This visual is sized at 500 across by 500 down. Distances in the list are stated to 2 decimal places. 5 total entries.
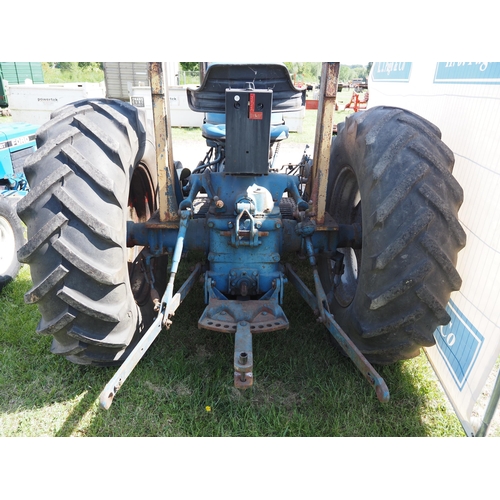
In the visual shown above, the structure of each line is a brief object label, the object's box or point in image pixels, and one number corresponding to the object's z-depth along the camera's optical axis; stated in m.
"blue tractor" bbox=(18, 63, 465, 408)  2.16
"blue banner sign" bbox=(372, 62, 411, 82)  4.03
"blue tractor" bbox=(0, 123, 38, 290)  3.92
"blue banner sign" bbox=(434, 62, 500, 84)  2.41
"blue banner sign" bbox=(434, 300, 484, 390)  2.51
